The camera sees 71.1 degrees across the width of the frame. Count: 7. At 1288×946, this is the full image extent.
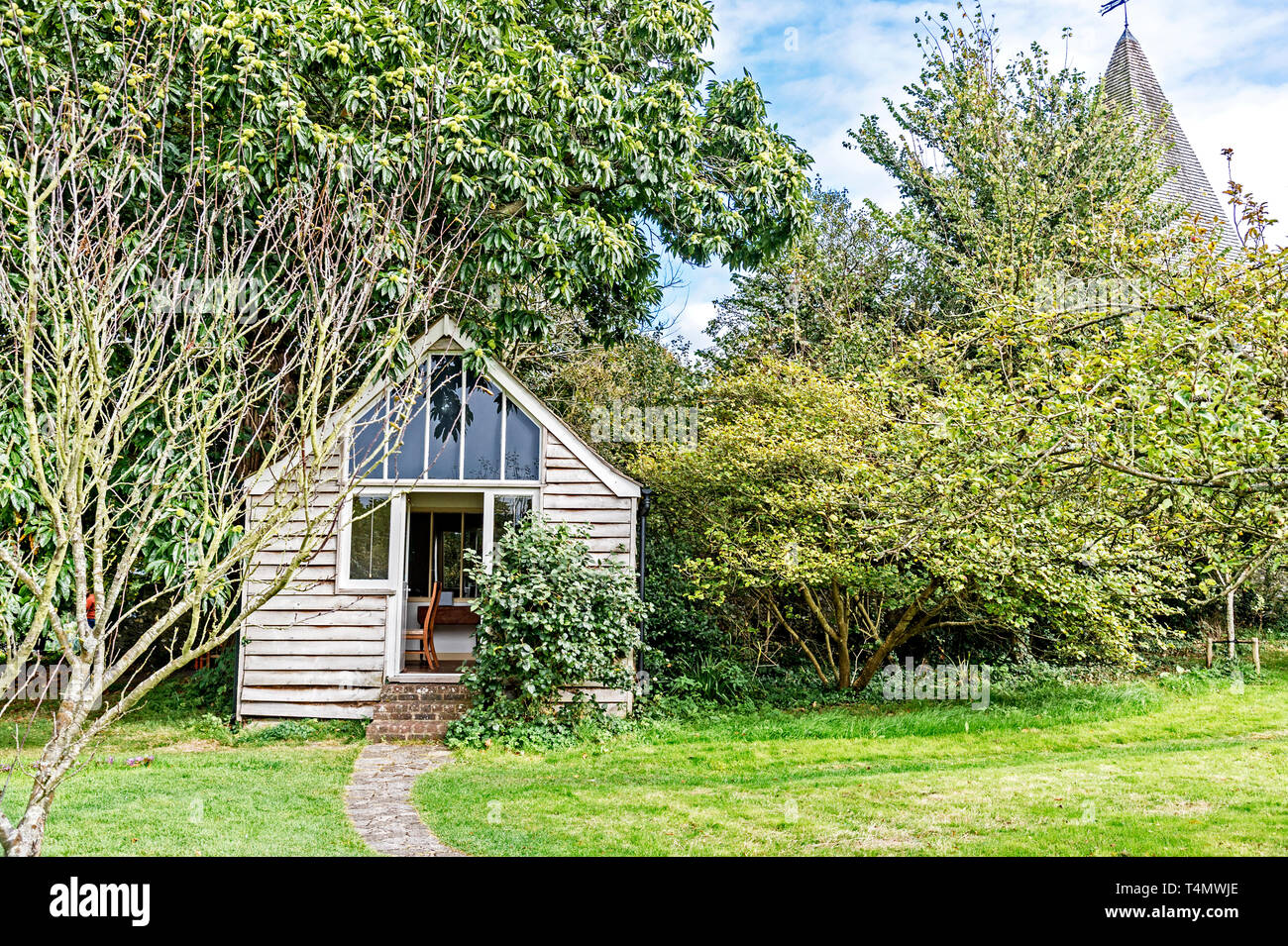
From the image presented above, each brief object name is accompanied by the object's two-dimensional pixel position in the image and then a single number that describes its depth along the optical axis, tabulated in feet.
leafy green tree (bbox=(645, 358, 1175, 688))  30.99
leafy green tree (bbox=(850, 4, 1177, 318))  55.72
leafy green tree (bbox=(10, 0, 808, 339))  29.86
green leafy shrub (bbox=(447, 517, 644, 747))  33.99
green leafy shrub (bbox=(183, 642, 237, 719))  40.19
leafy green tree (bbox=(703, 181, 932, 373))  62.54
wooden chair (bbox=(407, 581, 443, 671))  40.14
